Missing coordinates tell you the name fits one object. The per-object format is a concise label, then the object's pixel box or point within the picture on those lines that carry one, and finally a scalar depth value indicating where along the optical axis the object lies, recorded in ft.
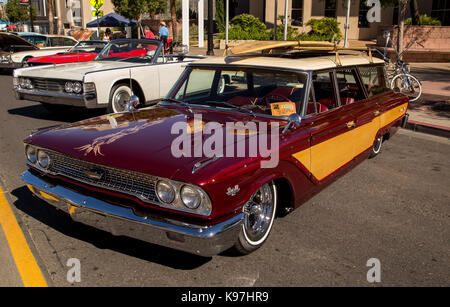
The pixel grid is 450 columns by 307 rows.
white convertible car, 24.76
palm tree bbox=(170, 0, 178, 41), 92.33
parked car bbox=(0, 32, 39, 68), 50.01
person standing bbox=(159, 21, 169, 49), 57.48
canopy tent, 96.78
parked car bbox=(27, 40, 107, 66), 35.76
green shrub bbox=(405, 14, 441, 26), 74.74
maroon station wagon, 9.48
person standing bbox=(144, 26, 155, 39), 57.57
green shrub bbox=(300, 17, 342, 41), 87.35
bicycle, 35.98
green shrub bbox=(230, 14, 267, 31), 96.02
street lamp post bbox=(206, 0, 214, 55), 51.64
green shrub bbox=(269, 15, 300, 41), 87.65
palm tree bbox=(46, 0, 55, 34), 120.62
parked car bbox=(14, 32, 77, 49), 58.34
